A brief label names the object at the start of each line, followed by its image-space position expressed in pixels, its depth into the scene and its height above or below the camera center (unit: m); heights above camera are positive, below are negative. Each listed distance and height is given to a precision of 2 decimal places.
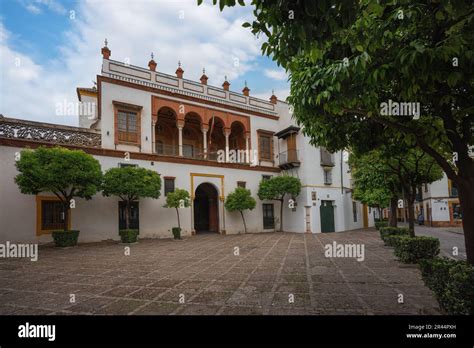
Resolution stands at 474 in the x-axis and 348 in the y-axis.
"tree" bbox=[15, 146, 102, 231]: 11.86 +1.32
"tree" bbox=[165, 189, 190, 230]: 16.75 -0.03
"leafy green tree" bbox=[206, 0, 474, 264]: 2.99 +1.71
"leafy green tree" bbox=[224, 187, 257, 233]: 19.91 -0.28
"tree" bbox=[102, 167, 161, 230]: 14.46 +0.90
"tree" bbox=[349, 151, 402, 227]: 11.92 +0.46
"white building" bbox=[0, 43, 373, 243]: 14.40 +2.91
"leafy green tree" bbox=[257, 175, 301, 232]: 21.14 +0.63
